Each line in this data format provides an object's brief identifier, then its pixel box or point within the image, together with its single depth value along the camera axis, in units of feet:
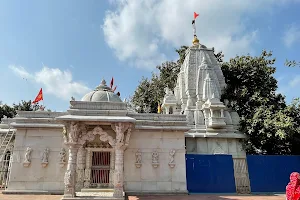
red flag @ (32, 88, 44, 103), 55.47
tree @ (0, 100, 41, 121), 98.16
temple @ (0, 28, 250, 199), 32.35
